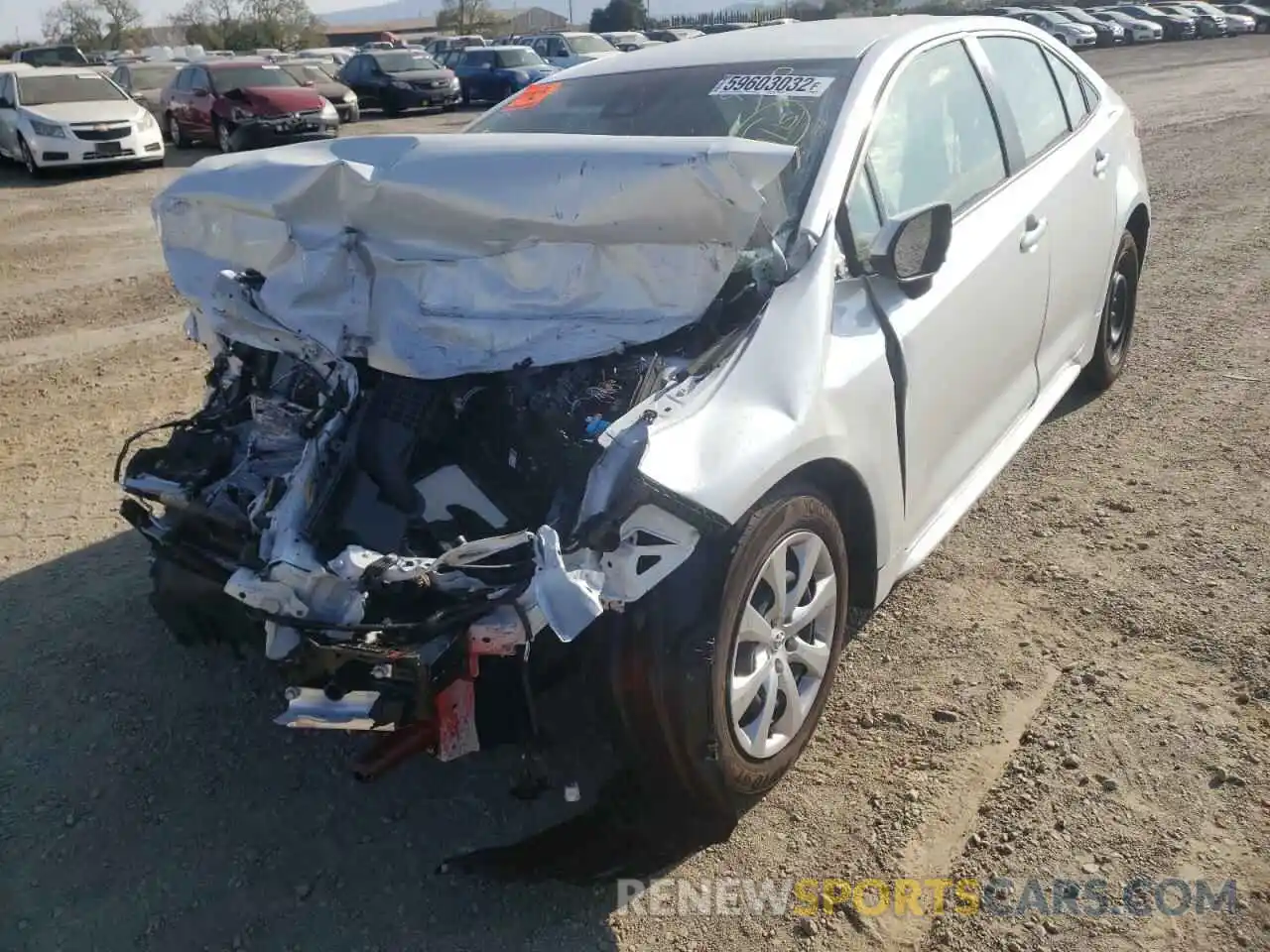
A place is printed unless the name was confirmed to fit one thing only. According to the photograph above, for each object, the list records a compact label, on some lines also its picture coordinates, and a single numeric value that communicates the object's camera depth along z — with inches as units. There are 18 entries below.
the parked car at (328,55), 1322.1
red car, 682.2
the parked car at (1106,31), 1477.6
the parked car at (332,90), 820.0
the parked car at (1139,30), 1507.1
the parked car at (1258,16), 1628.9
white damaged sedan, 92.0
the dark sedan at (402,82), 934.4
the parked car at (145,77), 884.6
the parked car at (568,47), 1023.6
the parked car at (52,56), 1416.1
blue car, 971.3
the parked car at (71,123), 562.9
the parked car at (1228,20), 1572.3
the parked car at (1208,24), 1555.1
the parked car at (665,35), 1357.9
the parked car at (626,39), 1189.3
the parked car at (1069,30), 1369.3
